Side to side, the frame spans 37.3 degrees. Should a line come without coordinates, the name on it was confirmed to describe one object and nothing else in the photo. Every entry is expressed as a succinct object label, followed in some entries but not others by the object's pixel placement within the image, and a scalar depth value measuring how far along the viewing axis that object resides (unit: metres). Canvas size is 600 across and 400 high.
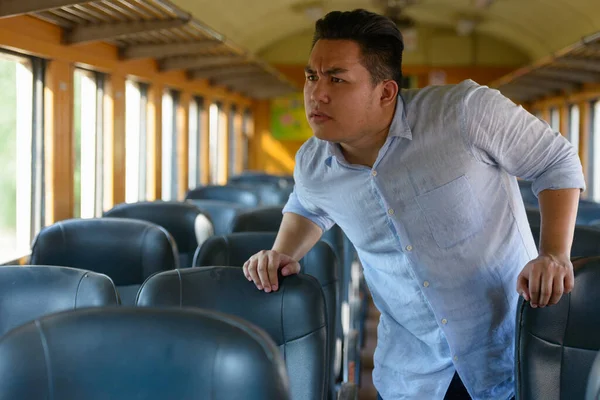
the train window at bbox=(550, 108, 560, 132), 16.66
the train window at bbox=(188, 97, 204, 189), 14.00
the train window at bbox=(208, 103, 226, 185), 15.70
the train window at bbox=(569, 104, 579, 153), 15.11
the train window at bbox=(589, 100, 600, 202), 13.95
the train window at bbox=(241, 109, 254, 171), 19.45
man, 2.16
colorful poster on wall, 20.36
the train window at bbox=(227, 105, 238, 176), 17.50
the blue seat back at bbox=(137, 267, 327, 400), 2.57
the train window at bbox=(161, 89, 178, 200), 12.03
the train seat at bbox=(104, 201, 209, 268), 5.29
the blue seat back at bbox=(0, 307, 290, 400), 1.70
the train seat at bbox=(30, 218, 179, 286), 4.04
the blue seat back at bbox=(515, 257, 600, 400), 2.34
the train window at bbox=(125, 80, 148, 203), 10.09
